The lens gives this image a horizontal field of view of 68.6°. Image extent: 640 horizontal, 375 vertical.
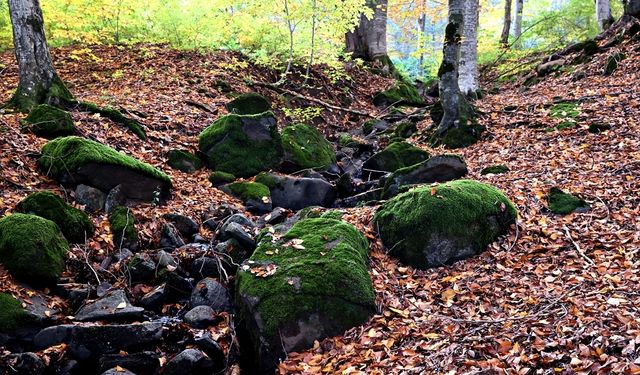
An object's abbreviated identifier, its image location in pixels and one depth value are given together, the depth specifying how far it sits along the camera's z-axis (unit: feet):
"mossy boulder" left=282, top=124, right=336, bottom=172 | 33.22
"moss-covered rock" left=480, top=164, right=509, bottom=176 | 26.61
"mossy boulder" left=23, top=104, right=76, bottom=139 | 26.71
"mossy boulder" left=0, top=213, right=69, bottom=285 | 17.04
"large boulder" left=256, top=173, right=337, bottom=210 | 28.02
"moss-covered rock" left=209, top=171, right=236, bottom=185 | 29.37
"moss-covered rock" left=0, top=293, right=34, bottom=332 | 14.87
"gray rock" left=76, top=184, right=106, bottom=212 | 22.52
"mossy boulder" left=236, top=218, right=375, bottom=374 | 14.92
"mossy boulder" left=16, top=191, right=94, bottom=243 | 19.84
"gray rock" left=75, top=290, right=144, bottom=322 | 16.22
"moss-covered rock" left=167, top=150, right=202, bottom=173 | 29.96
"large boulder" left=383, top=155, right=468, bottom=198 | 26.09
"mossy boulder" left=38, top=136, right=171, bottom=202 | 23.07
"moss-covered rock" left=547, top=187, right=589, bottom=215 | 20.30
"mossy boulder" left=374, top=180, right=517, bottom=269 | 18.78
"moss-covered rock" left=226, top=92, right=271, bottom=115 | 39.63
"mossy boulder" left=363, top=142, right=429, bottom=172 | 31.40
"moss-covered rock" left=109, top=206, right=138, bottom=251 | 20.95
